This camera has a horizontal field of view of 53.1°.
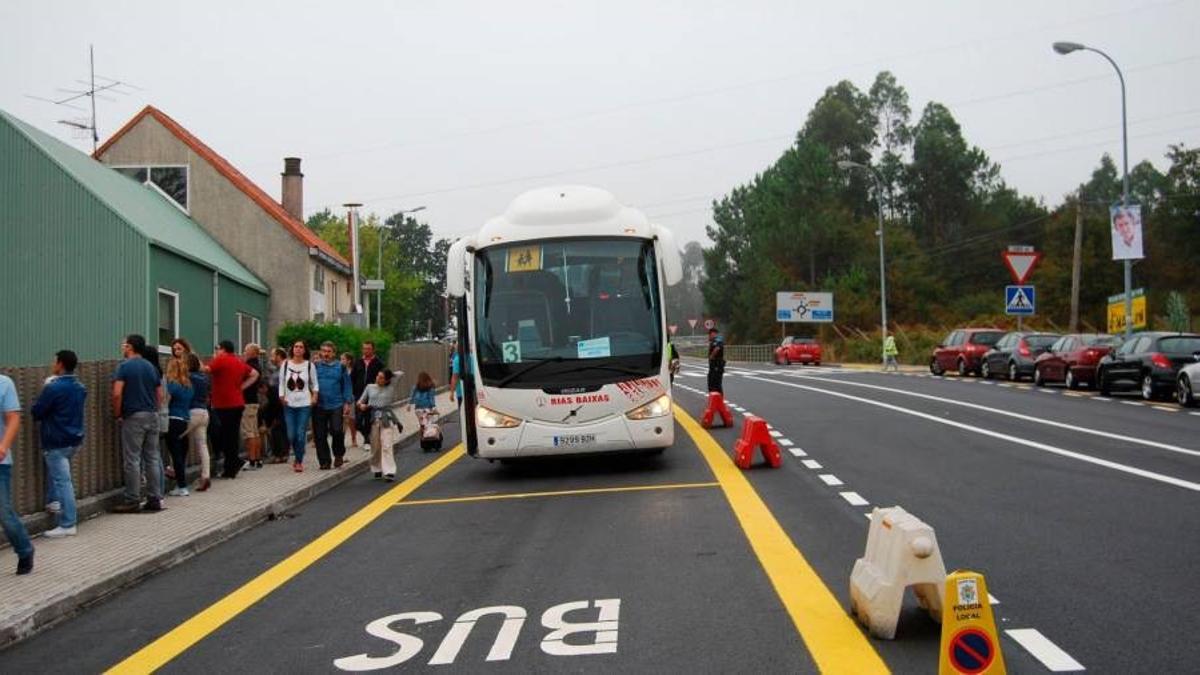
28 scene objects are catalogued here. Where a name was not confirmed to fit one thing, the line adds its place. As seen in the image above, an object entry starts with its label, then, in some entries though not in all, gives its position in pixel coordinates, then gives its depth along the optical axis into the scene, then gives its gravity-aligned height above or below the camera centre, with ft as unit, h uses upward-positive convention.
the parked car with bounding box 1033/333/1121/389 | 99.14 -2.65
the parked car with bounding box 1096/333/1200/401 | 85.25 -2.62
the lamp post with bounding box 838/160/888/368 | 173.19 +4.95
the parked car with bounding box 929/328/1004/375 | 131.75 -2.10
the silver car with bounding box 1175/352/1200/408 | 79.36 -3.89
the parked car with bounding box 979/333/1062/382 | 116.26 -2.40
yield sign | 130.00 +7.31
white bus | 47.19 +0.37
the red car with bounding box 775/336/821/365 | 207.72 -3.10
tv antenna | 126.21 +23.05
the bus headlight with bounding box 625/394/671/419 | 47.47 -2.93
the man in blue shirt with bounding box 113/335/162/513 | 40.16 -2.46
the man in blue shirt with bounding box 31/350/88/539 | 34.45 -2.16
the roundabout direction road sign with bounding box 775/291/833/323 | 259.60 +5.55
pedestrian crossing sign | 133.59 +3.16
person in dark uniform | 73.77 -1.48
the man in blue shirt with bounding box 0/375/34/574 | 28.81 -2.94
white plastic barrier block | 20.03 -4.10
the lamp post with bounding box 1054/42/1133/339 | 106.42 +15.92
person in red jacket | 50.47 -2.30
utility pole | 163.90 +5.84
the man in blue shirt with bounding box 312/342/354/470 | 53.31 -2.67
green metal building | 81.97 +5.70
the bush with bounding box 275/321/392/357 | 78.23 +0.44
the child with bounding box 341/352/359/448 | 58.18 -3.98
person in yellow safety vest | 157.89 -2.54
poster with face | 104.06 +8.16
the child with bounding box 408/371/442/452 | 62.97 -4.19
